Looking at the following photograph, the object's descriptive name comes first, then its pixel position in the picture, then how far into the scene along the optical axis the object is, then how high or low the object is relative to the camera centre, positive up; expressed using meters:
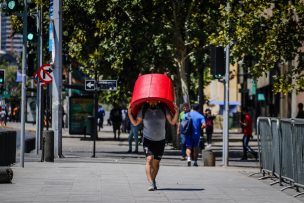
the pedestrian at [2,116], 65.62 +1.05
